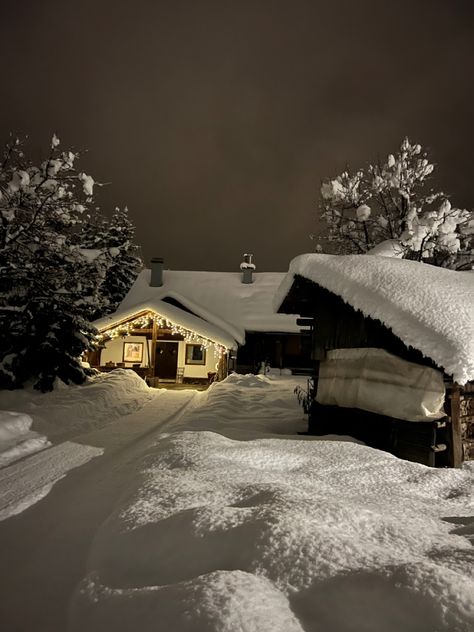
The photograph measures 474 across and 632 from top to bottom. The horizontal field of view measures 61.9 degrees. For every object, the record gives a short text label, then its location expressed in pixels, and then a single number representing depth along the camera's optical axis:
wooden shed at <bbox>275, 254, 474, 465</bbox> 6.03
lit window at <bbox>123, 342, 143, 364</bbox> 24.52
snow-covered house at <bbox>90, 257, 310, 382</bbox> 20.97
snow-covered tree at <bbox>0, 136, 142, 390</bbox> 11.82
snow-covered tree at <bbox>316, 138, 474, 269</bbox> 14.15
